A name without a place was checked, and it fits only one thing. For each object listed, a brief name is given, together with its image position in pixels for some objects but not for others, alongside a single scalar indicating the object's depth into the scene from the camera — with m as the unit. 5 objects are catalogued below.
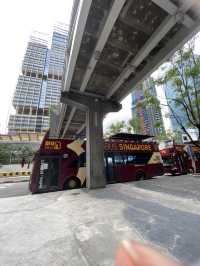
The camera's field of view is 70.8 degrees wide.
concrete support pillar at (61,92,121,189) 8.27
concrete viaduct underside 4.31
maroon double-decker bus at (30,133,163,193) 8.16
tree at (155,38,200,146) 12.36
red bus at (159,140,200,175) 13.80
